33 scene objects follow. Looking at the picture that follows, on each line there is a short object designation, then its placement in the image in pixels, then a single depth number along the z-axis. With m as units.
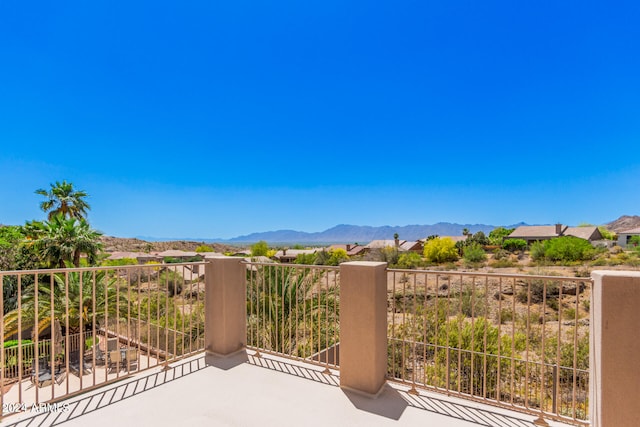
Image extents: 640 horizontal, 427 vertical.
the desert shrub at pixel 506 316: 13.63
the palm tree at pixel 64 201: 24.20
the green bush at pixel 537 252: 29.19
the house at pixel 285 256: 44.67
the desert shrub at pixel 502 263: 26.17
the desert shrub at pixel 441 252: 34.59
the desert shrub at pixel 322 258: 33.19
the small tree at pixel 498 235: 49.70
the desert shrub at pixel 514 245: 42.16
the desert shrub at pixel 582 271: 19.00
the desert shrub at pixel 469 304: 12.12
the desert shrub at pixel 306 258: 33.66
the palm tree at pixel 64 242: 16.88
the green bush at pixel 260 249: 48.26
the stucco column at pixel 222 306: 4.02
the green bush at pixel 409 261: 28.09
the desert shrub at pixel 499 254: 32.53
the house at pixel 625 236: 43.64
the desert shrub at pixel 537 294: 15.65
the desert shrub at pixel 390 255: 30.32
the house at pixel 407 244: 50.02
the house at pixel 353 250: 48.69
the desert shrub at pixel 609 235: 47.83
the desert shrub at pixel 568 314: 13.30
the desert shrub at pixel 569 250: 26.88
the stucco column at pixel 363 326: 2.99
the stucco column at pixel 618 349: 1.99
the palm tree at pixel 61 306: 11.16
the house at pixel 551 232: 45.09
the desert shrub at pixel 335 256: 33.61
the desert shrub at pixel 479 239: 45.37
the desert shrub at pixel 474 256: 30.52
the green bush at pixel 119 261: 29.15
